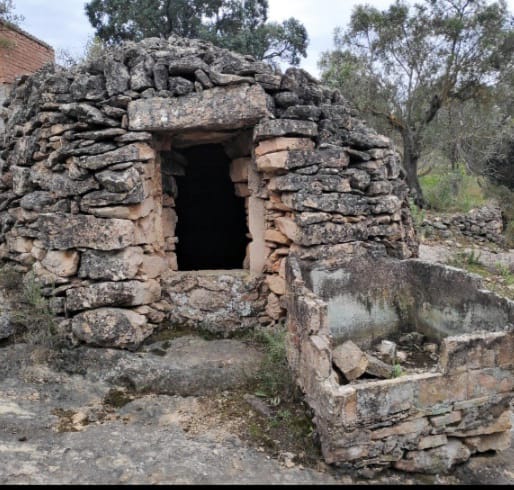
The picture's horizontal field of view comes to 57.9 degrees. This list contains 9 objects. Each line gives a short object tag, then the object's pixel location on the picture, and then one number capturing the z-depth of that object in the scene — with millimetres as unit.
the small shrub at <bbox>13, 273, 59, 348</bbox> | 4293
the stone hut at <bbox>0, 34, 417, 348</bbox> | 4316
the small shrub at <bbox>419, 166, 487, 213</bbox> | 13094
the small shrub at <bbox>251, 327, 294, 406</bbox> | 3674
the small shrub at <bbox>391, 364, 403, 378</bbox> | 3551
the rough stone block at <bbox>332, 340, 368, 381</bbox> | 3689
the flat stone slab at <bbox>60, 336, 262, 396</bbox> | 3910
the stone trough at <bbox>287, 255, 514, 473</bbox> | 2924
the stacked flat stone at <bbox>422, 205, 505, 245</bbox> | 11742
